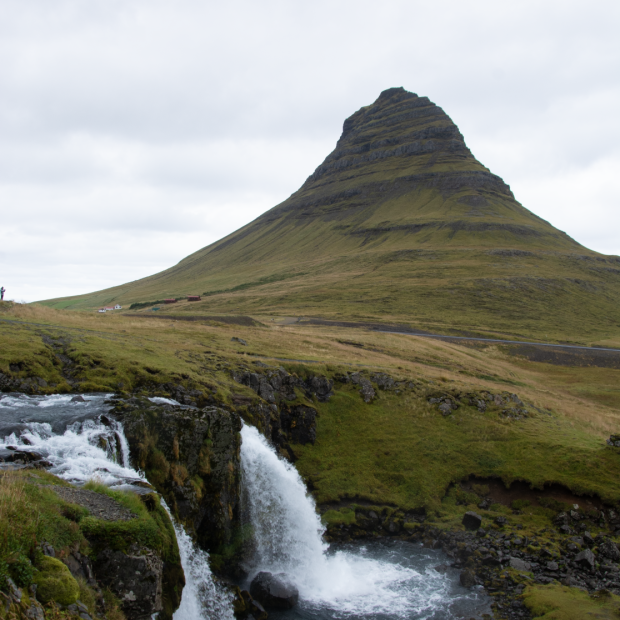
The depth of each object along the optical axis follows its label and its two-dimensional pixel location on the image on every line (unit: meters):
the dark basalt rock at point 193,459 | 20.66
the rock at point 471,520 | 27.78
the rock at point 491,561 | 24.34
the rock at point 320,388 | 39.78
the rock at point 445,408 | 38.84
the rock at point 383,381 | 42.47
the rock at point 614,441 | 31.45
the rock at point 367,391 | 40.66
